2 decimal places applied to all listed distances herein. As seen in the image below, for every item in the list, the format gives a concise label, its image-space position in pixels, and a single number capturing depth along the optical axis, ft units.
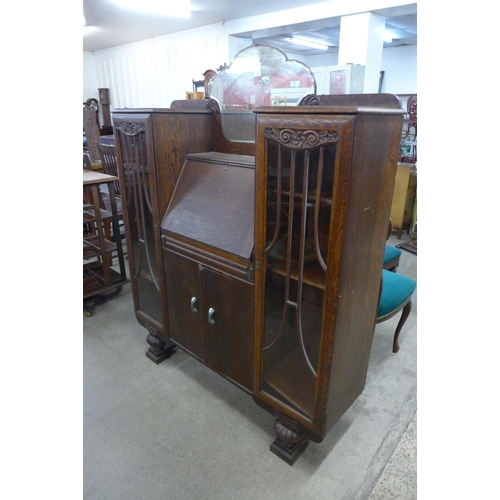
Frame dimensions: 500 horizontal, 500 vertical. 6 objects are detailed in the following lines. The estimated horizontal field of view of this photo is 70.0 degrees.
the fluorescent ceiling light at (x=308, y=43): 23.48
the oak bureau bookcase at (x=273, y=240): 3.63
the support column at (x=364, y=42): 13.66
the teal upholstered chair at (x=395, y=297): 6.39
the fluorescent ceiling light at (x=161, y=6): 14.94
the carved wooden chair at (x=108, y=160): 9.46
